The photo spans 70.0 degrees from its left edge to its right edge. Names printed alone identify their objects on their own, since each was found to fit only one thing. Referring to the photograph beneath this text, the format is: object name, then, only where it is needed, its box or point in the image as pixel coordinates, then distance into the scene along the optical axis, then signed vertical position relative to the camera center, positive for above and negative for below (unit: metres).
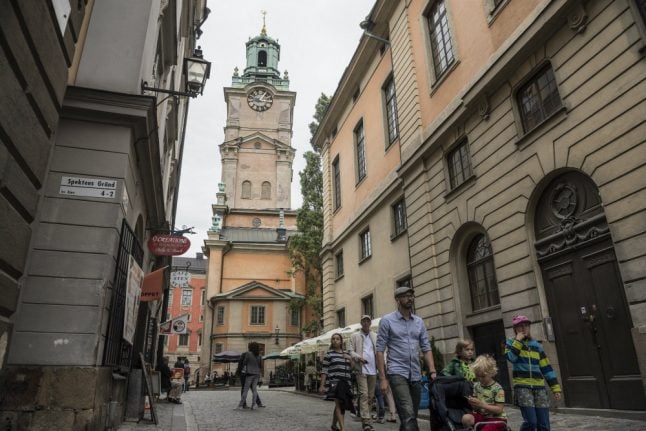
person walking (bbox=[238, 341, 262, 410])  11.95 +0.20
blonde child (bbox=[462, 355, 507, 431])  4.45 -0.27
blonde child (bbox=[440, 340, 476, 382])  5.43 +0.10
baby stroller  4.57 -0.28
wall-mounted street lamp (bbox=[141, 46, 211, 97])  10.53 +6.61
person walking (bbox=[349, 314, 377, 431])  8.84 +0.29
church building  44.91 +15.37
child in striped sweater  5.31 -0.07
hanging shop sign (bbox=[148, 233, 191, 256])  11.41 +3.15
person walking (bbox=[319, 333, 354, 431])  7.51 -0.12
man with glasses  5.30 +0.22
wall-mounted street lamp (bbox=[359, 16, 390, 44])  18.31 +13.38
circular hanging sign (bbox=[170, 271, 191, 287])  22.73 +4.70
